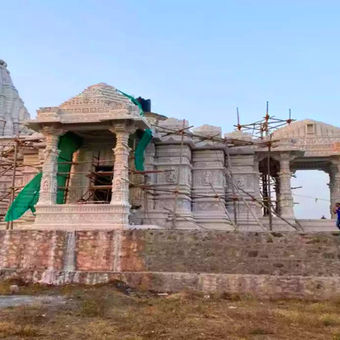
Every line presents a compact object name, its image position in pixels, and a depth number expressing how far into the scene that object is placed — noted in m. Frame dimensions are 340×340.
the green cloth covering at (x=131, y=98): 18.40
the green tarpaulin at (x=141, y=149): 17.84
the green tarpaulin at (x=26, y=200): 16.95
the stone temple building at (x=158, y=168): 16.05
